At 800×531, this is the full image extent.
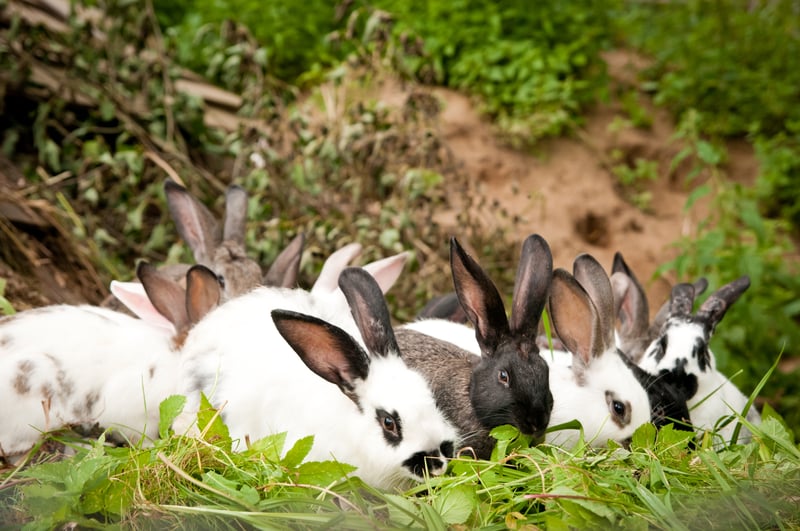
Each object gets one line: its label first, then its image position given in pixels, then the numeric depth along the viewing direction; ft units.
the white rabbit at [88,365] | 9.50
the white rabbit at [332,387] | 8.11
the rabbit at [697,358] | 10.50
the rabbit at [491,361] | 8.33
